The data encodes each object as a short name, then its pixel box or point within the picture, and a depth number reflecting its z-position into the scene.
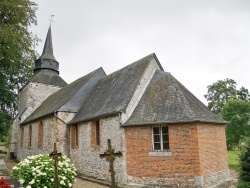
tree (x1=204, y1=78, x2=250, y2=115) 41.97
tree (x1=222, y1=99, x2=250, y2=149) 23.61
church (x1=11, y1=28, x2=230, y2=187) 11.62
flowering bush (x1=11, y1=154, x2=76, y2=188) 7.76
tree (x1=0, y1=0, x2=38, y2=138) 17.33
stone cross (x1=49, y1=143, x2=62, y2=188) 7.32
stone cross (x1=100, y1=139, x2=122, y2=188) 7.04
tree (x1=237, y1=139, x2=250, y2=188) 8.85
